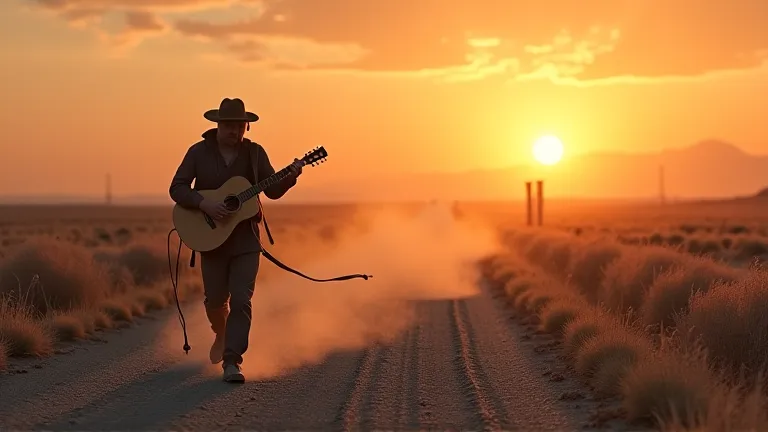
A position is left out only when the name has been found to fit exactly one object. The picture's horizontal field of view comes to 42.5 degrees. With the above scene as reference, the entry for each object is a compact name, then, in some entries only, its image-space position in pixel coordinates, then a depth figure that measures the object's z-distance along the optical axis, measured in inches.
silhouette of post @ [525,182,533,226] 3248.0
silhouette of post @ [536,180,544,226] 3086.1
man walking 410.9
